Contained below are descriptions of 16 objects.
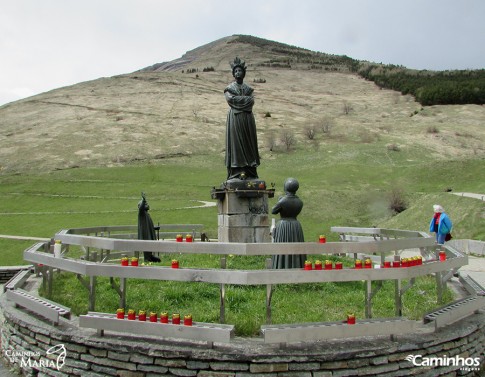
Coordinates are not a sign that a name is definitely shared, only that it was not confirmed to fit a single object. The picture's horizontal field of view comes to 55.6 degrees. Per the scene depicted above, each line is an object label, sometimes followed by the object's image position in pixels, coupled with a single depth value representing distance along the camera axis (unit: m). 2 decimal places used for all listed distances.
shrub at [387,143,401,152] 60.93
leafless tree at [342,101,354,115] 94.62
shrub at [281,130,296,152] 64.50
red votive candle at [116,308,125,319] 6.77
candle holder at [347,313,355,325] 6.61
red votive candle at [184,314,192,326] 6.48
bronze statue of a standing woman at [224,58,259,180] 14.54
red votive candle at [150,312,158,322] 6.66
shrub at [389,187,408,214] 35.47
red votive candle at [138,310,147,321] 6.73
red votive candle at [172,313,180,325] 6.55
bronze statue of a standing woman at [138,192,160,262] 14.98
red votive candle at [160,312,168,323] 6.63
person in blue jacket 14.90
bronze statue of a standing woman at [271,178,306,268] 10.87
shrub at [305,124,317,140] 71.06
